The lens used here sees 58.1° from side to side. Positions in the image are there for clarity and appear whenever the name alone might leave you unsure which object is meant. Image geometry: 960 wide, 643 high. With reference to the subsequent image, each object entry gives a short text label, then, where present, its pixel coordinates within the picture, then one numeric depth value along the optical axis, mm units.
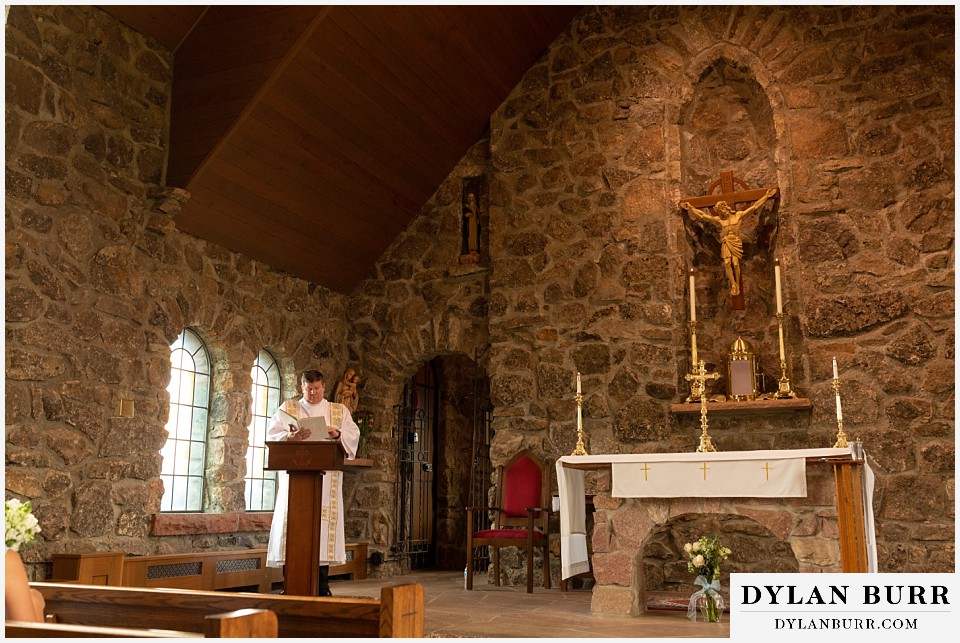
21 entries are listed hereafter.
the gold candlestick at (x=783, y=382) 6383
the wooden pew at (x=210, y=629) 1668
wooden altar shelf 6305
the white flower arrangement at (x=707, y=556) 4704
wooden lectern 4180
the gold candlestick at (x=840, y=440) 4770
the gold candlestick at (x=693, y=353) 6660
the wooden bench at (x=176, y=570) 5086
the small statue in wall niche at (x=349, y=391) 8078
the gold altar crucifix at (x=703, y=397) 5266
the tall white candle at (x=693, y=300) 6555
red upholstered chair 6625
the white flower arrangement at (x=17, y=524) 2258
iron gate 8719
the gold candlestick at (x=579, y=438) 5363
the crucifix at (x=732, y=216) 6781
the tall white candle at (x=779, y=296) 6366
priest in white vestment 5355
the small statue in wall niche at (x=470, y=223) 8070
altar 4512
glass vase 4730
